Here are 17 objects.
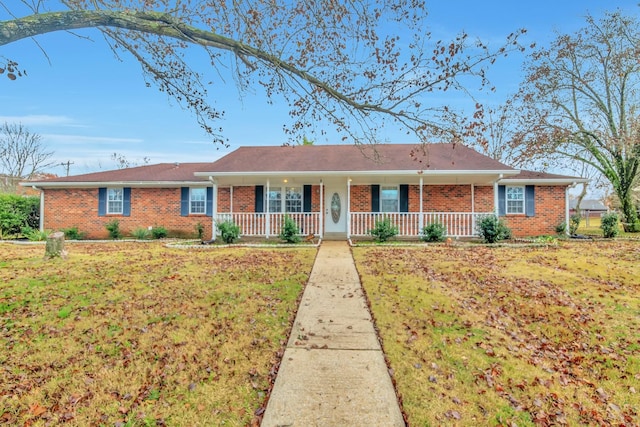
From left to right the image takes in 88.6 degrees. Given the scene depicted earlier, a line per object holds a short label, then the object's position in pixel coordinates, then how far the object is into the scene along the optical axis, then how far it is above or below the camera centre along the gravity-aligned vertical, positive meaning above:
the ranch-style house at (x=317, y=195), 13.70 +0.89
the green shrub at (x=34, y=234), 14.42 -0.93
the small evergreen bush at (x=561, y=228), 14.59 -0.62
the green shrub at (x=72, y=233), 15.34 -0.94
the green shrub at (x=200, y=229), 15.06 -0.72
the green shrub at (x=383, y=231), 12.81 -0.67
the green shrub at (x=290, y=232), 12.64 -0.71
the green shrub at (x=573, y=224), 16.00 -0.49
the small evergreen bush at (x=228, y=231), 12.72 -0.68
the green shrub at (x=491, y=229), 12.33 -0.56
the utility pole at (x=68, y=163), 40.22 +6.18
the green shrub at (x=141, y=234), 14.93 -0.94
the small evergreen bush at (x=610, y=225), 14.49 -0.48
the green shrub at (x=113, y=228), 15.25 -0.69
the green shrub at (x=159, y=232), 15.20 -0.87
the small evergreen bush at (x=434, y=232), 12.75 -0.70
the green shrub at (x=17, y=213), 15.71 +0.00
